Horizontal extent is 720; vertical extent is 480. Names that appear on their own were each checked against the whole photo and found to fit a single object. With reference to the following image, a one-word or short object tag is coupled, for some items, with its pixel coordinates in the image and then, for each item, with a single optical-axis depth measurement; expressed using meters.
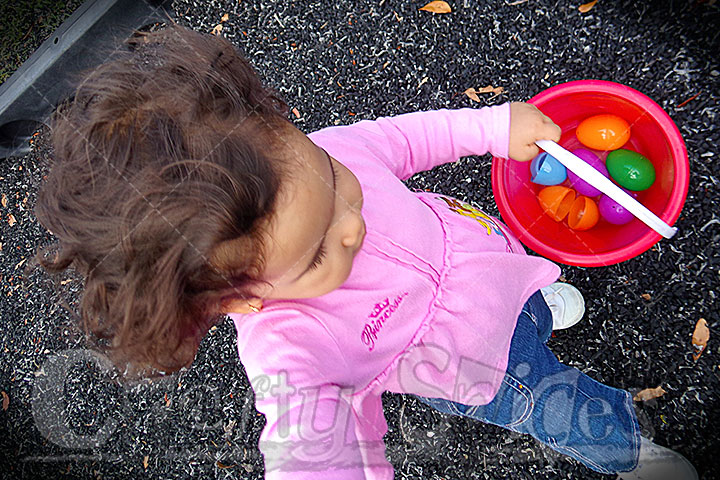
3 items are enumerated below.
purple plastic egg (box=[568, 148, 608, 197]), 1.31
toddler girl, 0.62
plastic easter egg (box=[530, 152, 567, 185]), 1.25
